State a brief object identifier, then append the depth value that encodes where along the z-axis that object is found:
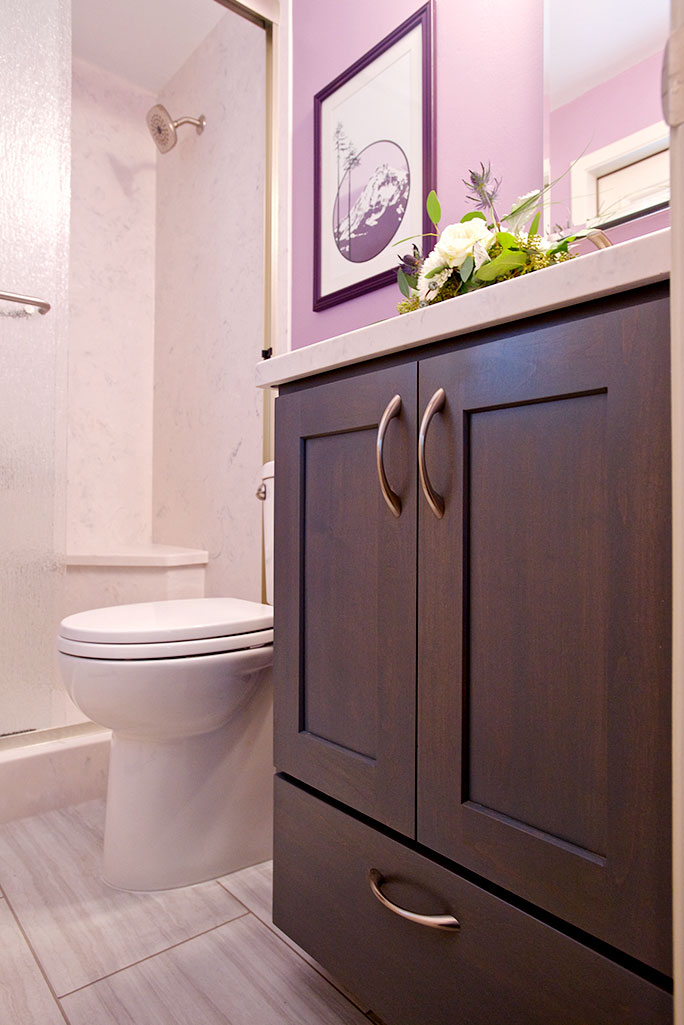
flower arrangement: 0.82
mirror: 1.01
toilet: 1.17
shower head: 2.30
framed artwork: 1.43
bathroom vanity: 0.54
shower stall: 1.64
